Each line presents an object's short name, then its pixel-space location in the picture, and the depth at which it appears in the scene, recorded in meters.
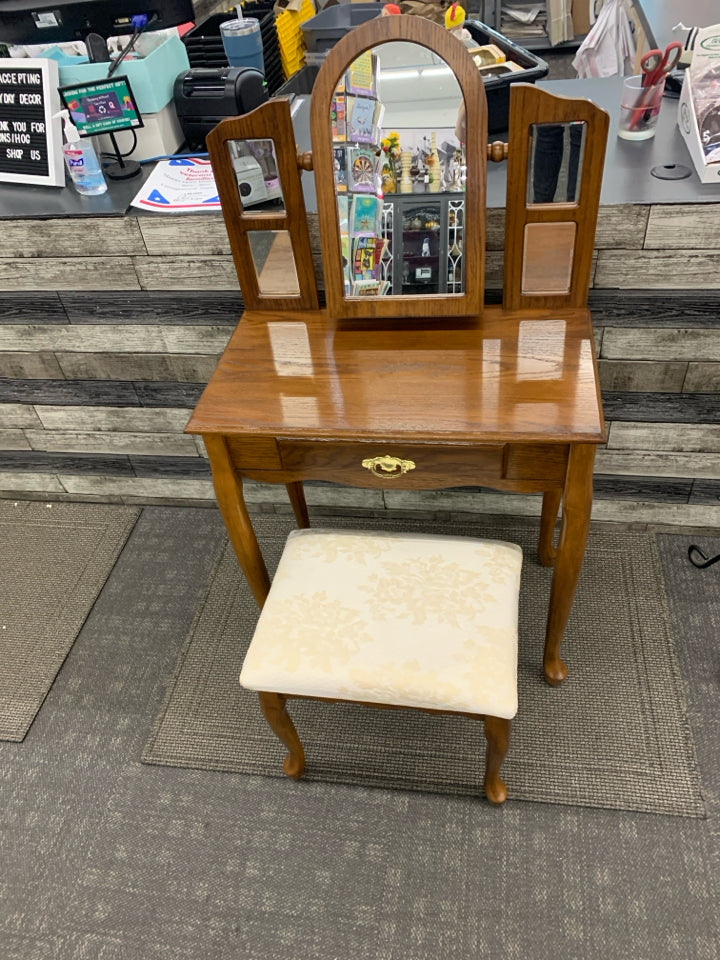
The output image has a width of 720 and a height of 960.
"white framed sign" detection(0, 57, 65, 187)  1.55
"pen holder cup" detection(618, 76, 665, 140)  1.42
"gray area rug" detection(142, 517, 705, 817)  1.49
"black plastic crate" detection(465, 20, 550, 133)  1.45
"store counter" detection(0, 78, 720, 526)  1.42
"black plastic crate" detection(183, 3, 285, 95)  1.77
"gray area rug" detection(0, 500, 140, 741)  1.80
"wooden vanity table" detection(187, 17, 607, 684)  1.15
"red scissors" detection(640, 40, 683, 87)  1.35
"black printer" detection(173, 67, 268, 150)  1.60
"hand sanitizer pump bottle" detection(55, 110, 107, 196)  1.55
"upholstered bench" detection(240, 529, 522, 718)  1.17
